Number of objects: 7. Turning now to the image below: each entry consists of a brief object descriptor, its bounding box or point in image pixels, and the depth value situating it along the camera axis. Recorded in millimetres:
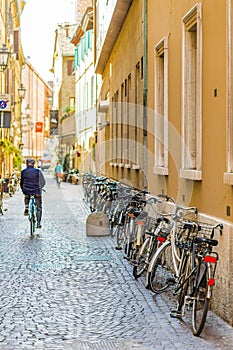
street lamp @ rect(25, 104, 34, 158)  101519
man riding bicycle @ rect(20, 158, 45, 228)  17984
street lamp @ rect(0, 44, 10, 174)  28234
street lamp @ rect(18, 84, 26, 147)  48356
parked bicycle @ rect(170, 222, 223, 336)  7441
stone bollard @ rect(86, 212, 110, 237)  17594
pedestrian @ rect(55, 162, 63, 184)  50288
